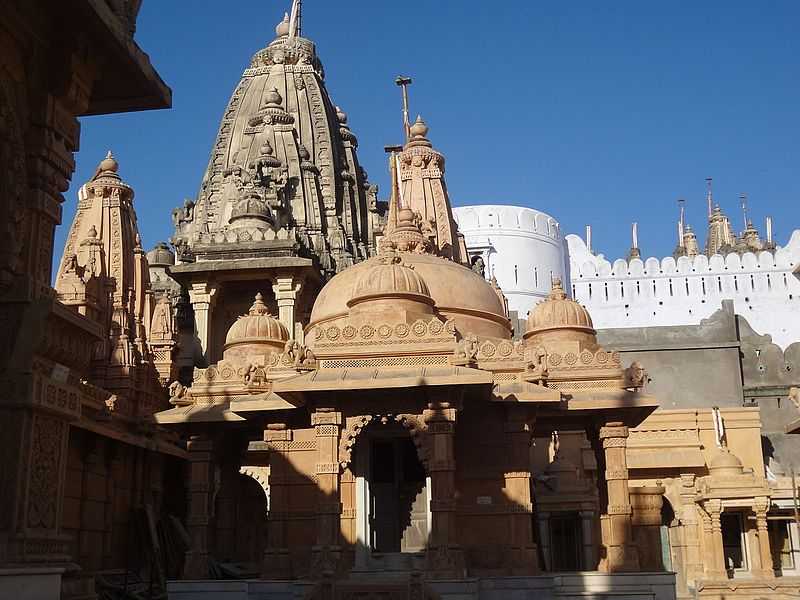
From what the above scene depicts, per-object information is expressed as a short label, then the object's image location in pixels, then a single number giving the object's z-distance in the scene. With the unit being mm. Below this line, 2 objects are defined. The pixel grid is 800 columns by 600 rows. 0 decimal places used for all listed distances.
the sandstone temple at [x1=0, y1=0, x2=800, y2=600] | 6477
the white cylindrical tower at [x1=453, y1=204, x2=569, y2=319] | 60875
